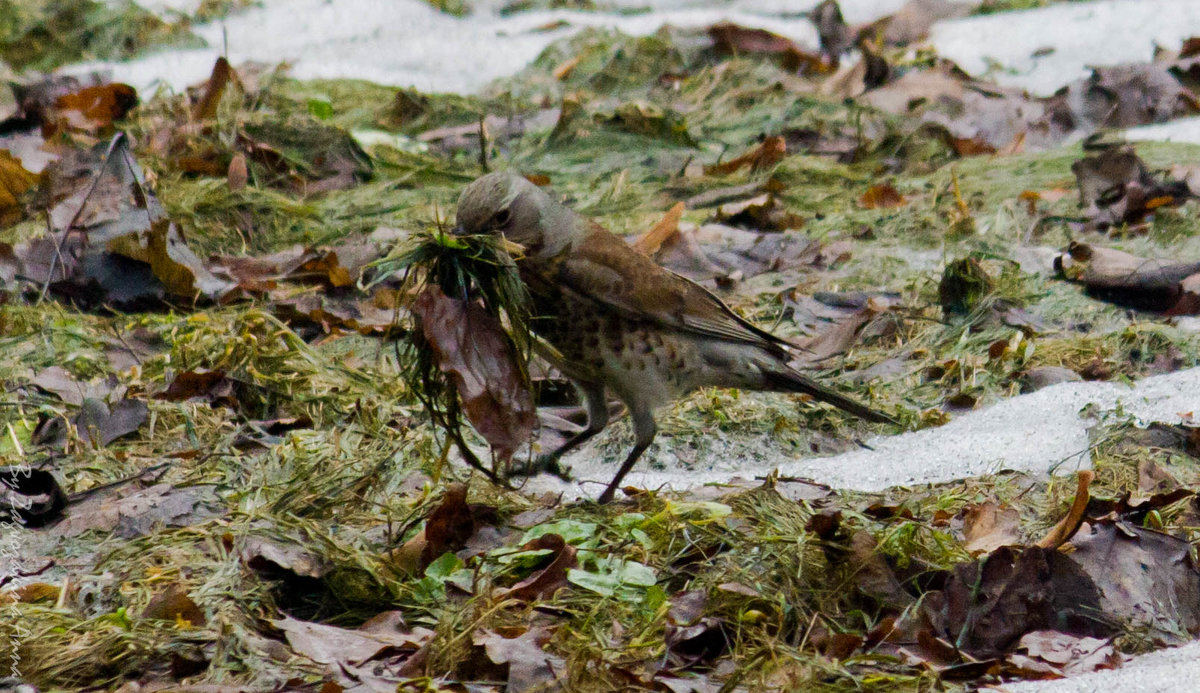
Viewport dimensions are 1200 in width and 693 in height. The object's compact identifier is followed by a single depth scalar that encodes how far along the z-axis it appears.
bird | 8.12
